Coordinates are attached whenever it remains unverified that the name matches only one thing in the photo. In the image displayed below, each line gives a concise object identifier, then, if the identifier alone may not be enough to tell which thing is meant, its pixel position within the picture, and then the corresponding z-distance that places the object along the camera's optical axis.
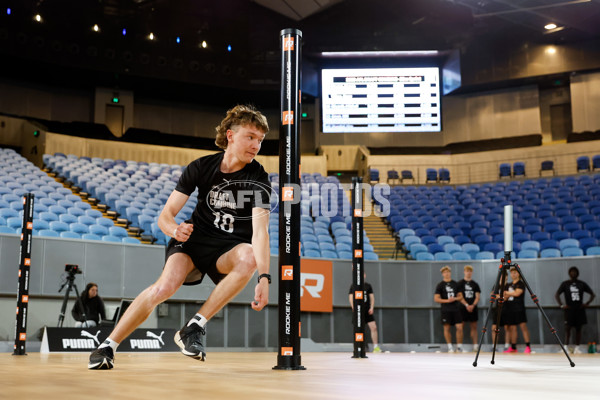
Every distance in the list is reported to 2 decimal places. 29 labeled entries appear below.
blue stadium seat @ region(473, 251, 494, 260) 15.86
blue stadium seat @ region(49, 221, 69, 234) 12.97
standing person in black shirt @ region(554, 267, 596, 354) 13.05
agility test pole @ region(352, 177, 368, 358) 9.25
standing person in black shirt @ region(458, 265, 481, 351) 13.73
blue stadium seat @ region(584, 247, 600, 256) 14.85
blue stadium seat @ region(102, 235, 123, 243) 13.02
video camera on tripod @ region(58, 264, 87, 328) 11.14
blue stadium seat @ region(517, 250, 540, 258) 15.60
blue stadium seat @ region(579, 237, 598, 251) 15.84
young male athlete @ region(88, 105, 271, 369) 4.68
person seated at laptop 11.34
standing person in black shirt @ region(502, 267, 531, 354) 13.13
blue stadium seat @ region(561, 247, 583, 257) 15.32
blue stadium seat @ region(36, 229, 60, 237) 12.41
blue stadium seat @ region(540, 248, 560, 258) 15.45
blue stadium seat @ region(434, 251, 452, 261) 16.05
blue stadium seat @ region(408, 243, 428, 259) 16.53
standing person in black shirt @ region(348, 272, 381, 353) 13.02
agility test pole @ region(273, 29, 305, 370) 5.54
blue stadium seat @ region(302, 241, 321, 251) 15.38
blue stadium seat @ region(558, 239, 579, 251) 15.77
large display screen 23.97
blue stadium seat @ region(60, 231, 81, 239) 12.68
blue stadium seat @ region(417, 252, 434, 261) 16.11
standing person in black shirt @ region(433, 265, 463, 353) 13.62
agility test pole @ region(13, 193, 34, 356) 9.28
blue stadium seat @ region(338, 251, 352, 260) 15.87
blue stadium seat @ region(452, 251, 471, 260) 16.12
